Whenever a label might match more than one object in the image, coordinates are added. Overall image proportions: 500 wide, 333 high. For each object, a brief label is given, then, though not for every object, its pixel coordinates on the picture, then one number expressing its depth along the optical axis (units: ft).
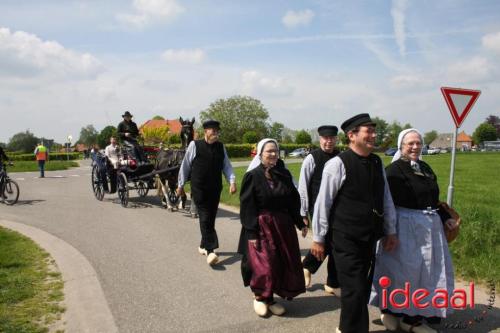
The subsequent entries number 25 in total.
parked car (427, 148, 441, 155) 221.11
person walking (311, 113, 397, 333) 11.50
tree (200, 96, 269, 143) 276.00
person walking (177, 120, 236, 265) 20.42
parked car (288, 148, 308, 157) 179.11
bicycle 40.45
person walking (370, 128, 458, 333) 12.17
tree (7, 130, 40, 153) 265.54
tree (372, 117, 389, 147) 328.86
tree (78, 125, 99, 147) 392.47
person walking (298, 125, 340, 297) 16.72
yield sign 22.50
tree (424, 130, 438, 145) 476.01
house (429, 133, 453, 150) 419.91
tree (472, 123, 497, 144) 343.46
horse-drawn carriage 34.94
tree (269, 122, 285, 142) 304.91
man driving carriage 39.22
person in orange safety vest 71.43
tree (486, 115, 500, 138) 365.61
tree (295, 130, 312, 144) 248.52
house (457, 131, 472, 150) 441.68
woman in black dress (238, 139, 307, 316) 13.94
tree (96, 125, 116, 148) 285.90
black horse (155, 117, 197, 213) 34.45
